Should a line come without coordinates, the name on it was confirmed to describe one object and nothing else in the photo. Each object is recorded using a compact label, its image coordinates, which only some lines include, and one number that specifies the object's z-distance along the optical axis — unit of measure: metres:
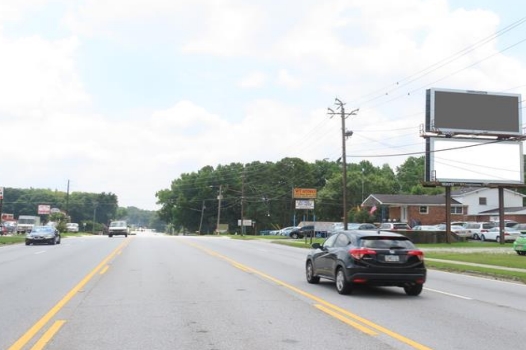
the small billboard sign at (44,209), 112.00
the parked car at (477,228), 54.12
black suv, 12.33
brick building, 70.50
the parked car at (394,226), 51.17
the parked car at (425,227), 61.06
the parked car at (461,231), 53.81
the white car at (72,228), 95.97
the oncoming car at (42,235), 38.56
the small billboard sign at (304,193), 55.34
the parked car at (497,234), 49.59
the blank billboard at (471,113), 47.78
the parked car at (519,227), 55.59
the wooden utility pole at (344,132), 42.17
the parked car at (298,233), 63.13
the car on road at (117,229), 60.11
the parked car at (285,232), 71.53
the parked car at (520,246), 30.89
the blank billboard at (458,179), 47.28
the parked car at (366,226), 49.68
